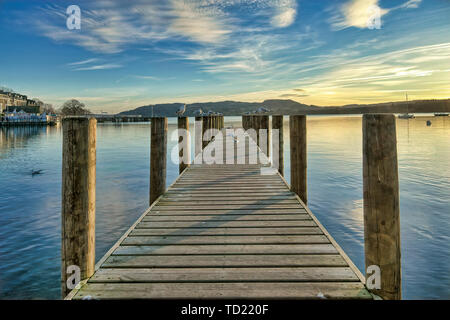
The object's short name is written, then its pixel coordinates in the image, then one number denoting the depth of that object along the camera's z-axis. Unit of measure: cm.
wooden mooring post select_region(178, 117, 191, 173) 991
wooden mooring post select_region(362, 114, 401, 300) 275
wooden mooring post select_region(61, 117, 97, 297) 299
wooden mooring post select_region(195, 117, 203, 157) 1404
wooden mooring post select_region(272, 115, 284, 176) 1040
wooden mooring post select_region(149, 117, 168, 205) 659
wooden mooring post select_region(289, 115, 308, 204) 676
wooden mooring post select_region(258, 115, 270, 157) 1443
